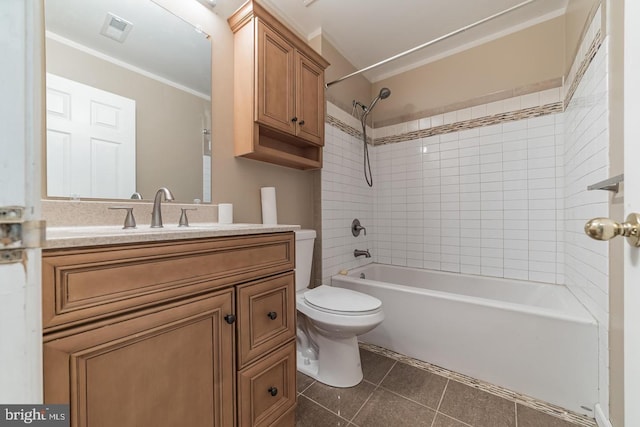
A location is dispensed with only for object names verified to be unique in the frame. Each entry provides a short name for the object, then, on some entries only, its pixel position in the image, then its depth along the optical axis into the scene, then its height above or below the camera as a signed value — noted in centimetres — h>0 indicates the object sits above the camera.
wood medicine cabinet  147 +77
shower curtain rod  148 +111
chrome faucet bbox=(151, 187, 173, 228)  107 -1
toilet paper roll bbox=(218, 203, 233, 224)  143 +0
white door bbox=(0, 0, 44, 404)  33 +4
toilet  137 -62
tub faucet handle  240 -15
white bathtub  126 -71
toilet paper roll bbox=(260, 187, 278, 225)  169 +5
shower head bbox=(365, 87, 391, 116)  225 +104
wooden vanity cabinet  59 -35
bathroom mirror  100 +51
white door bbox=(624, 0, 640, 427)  42 +3
